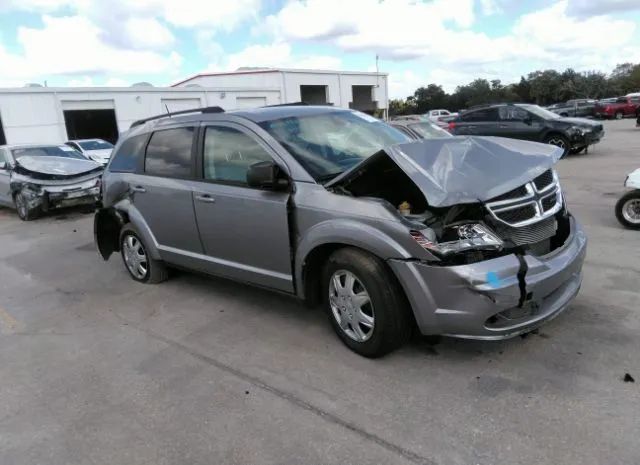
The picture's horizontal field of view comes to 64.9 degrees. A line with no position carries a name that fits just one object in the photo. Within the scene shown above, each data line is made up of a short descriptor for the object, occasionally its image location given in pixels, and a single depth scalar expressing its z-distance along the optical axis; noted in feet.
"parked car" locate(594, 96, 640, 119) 117.60
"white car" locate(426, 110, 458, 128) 143.02
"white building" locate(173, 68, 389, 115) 134.00
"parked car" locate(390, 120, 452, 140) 36.61
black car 46.57
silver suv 10.26
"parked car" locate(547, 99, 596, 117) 123.44
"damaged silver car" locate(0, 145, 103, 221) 35.50
